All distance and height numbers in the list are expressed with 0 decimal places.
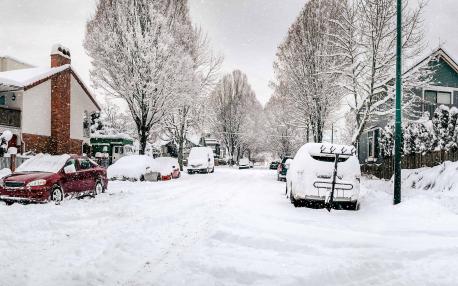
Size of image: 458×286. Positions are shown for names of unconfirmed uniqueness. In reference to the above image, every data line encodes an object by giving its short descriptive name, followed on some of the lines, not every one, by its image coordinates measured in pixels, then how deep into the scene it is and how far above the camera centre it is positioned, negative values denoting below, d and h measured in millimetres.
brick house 25312 +3046
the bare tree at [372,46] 18250 +5003
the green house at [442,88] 26406 +4299
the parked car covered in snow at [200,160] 35031 -737
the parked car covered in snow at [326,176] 10898 -631
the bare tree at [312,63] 25969 +5952
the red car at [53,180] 11633 -914
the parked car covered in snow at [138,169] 22531 -1035
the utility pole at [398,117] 11844 +1080
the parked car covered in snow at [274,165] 51588 -1608
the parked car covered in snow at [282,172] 26769 -1291
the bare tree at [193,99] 30920 +4278
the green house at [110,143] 43031 +862
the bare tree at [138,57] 25812 +6119
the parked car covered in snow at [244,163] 58200 -1574
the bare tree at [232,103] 63812 +7752
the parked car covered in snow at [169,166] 24984 -942
